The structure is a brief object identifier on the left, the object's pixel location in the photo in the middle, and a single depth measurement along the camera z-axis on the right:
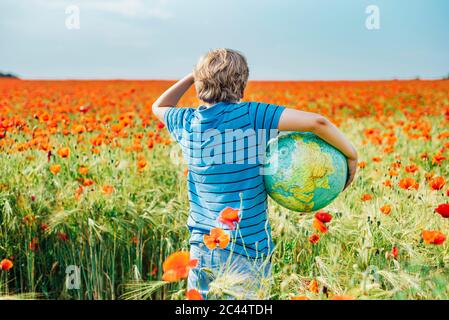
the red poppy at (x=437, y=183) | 2.43
